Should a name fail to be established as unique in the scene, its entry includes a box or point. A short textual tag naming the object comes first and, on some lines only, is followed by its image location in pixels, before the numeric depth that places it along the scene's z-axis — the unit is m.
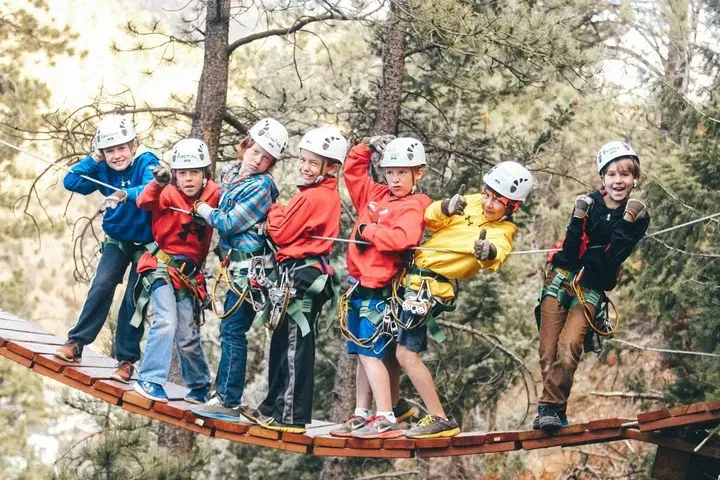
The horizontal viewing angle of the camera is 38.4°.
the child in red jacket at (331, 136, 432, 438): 5.70
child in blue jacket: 6.09
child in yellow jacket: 5.63
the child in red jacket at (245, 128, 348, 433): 5.67
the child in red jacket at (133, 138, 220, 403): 5.86
